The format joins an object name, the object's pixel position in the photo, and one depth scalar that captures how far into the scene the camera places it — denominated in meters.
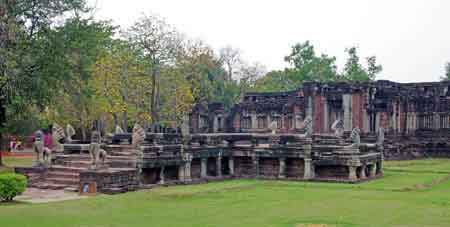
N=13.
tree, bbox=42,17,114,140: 32.34
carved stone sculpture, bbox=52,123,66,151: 26.20
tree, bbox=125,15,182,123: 40.09
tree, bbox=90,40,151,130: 42.53
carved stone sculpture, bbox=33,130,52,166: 24.61
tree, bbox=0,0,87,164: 29.70
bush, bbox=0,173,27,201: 18.75
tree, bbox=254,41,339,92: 70.94
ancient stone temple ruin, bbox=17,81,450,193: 23.22
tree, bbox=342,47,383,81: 69.44
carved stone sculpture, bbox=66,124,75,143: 27.50
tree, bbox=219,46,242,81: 68.88
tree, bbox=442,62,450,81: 83.74
